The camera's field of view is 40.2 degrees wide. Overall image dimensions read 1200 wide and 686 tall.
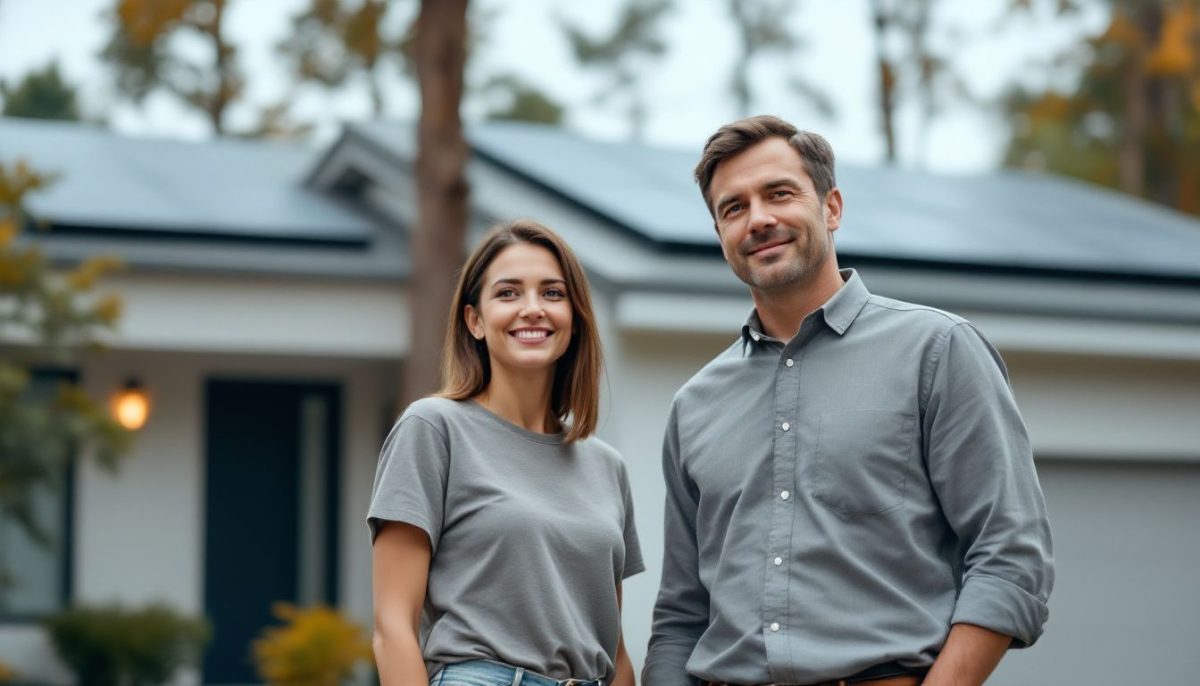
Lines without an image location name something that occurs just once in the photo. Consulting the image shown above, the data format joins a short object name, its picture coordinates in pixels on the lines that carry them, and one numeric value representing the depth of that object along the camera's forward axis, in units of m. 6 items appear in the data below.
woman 3.20
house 8.57
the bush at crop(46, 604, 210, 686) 10.84
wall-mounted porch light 11.35
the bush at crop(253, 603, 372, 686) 9.66
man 3.02
